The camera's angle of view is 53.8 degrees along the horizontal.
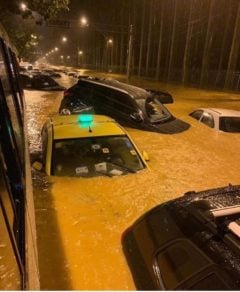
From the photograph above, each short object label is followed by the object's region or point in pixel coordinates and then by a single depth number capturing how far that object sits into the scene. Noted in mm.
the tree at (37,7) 6609
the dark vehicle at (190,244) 1613
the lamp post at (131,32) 24395
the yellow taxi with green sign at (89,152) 4129
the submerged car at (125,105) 7275
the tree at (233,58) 19389
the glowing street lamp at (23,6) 7017
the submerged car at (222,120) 7447
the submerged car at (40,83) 18779
